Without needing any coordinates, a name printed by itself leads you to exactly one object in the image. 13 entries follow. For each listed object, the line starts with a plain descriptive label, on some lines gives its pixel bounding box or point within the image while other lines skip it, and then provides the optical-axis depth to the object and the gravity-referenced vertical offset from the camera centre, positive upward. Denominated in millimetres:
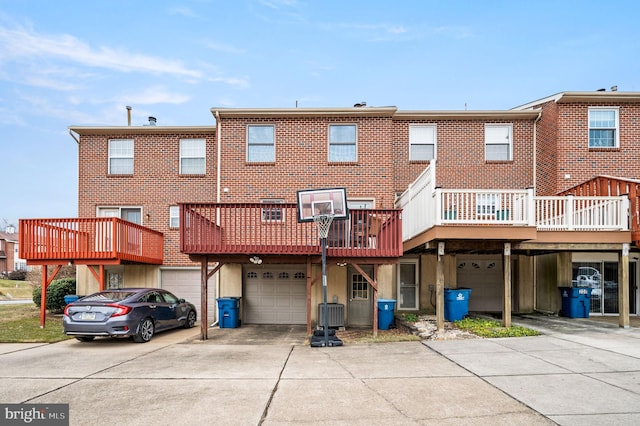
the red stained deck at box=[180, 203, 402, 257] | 11141 -190
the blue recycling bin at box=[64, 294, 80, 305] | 14242 -2284
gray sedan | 10000 -2057
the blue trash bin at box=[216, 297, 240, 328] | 13266 -2553
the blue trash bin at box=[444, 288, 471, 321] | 12289 -2107
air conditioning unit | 12320 -2460
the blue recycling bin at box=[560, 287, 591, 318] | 13367 -2244
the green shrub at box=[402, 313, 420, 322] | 12759 -2684
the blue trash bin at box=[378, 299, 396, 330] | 12531 -2429
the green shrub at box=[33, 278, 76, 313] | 16125 -2438
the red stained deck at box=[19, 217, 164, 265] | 13000 -373
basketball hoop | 10375 +137
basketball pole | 9772 -1108
